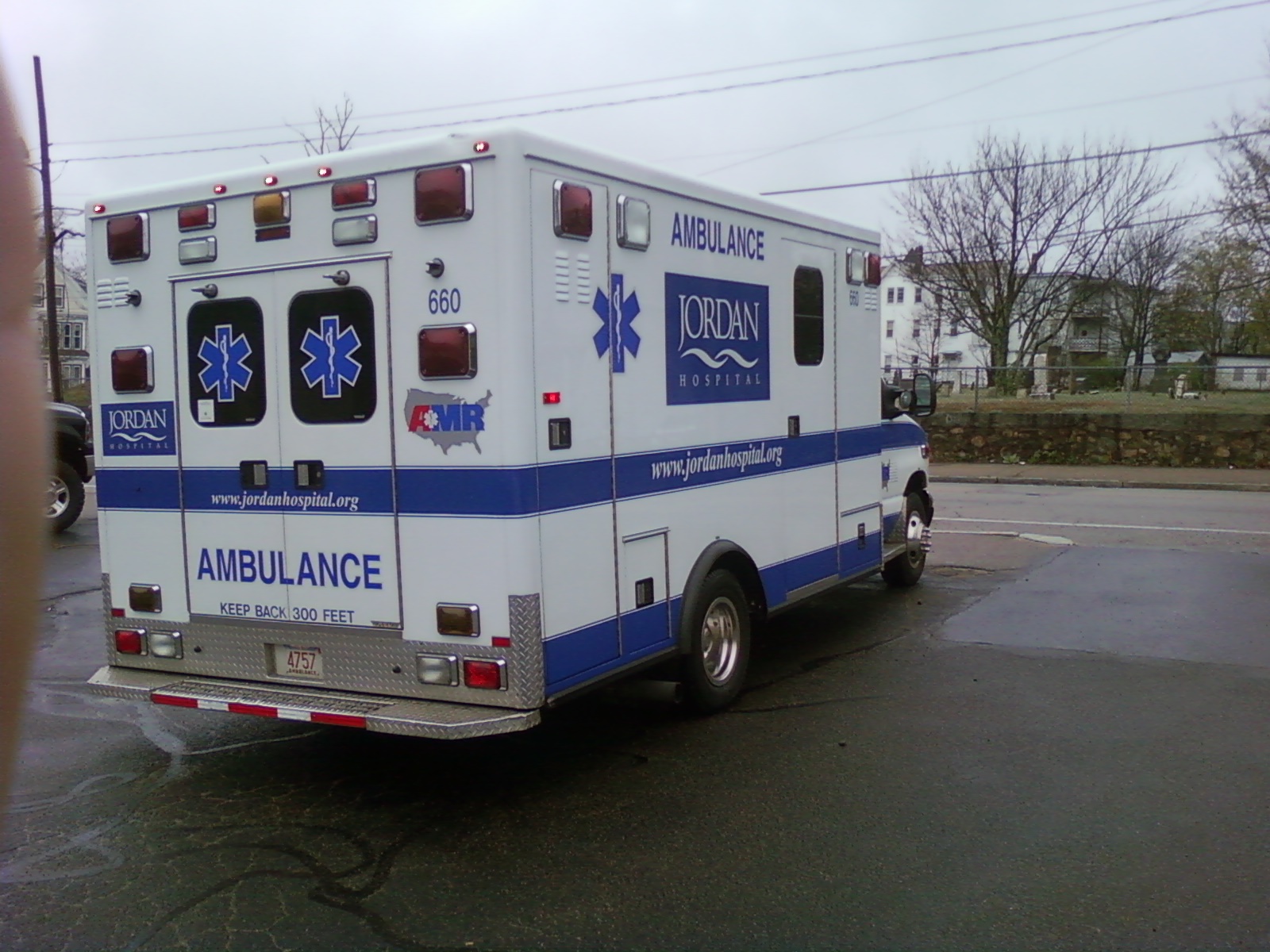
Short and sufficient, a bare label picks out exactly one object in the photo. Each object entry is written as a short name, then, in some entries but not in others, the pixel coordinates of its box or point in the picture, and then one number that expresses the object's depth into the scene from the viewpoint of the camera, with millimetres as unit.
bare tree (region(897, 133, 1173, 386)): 34062
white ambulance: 4875
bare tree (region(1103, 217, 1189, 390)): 37844
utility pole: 23497
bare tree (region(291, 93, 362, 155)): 24672
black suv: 13727
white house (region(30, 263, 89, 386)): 37312
